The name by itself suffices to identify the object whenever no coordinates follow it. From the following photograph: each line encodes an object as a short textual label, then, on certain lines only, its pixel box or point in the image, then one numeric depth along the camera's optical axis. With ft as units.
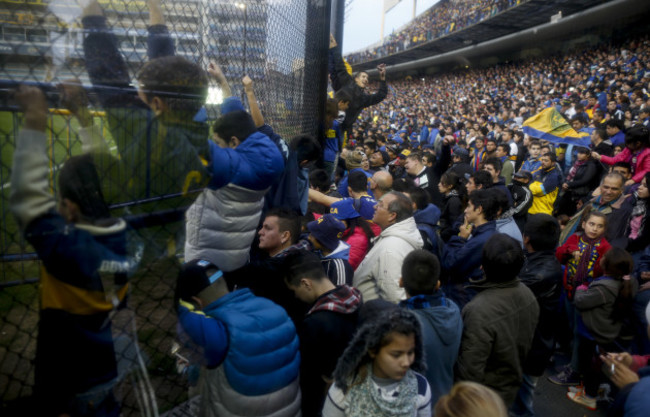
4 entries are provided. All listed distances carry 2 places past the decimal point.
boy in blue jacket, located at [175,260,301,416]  5.90
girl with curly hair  6.22
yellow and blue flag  24.76
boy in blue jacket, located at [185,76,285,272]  6.15
